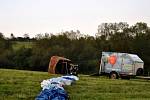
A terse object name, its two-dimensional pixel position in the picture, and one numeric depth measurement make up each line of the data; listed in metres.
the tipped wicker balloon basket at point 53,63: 43.66
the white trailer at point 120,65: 41.81
